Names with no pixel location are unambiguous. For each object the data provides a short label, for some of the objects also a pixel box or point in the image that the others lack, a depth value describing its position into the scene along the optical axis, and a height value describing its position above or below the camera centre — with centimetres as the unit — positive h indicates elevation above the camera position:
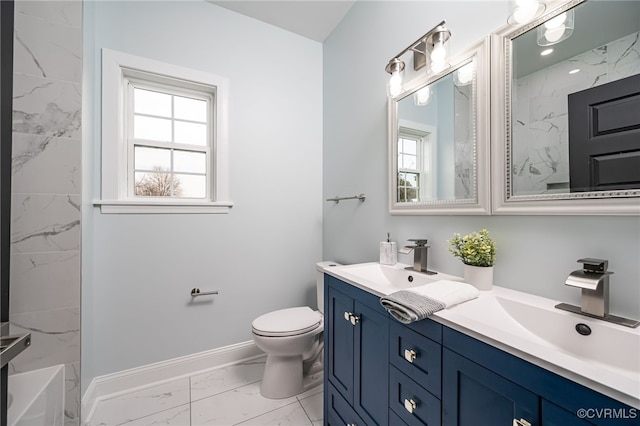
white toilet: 154 -80
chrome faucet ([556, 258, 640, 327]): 68 -19
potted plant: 97 -16
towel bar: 180 +12
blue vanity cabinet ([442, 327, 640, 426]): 45 -37
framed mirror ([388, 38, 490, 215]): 107 +36
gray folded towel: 74 -27
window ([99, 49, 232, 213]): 162 +55
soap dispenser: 144 -22
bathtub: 92 -73
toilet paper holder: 184 -56
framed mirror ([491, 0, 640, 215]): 73 +34
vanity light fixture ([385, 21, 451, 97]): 117 +80
